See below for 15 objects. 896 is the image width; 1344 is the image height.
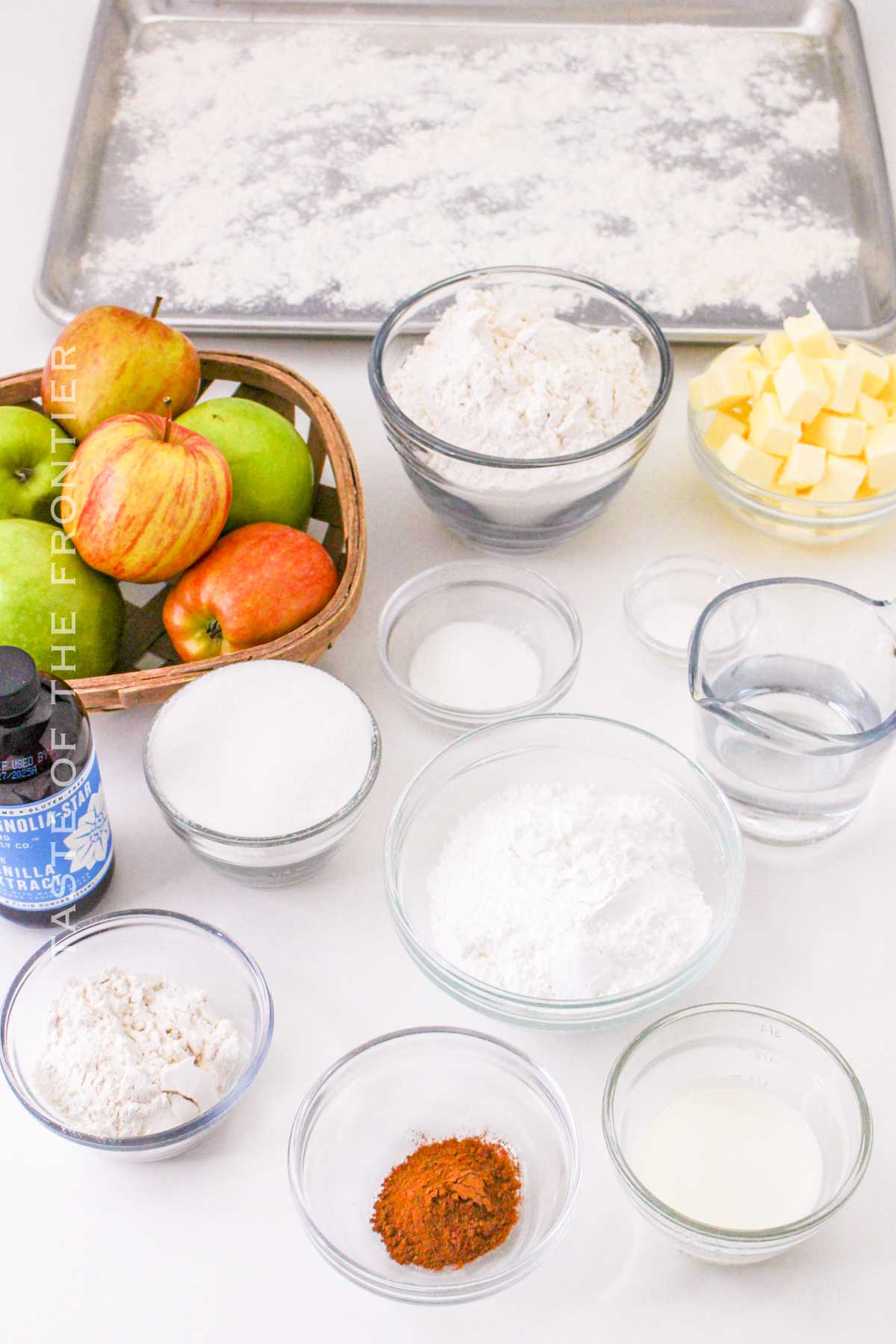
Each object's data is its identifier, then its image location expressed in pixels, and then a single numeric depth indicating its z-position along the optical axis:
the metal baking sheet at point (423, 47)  1.43
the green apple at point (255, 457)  1.13
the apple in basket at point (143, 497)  1.03
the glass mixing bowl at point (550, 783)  0.86
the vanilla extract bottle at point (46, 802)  0.82
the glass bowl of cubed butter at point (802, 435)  1.19
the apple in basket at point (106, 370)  1.15
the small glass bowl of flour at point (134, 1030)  0.84
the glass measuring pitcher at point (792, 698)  0.96
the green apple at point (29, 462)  1.10
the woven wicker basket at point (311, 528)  1.00
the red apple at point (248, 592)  1.06
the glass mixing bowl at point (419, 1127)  0.81
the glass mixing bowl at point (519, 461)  1.13
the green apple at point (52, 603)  1.02
